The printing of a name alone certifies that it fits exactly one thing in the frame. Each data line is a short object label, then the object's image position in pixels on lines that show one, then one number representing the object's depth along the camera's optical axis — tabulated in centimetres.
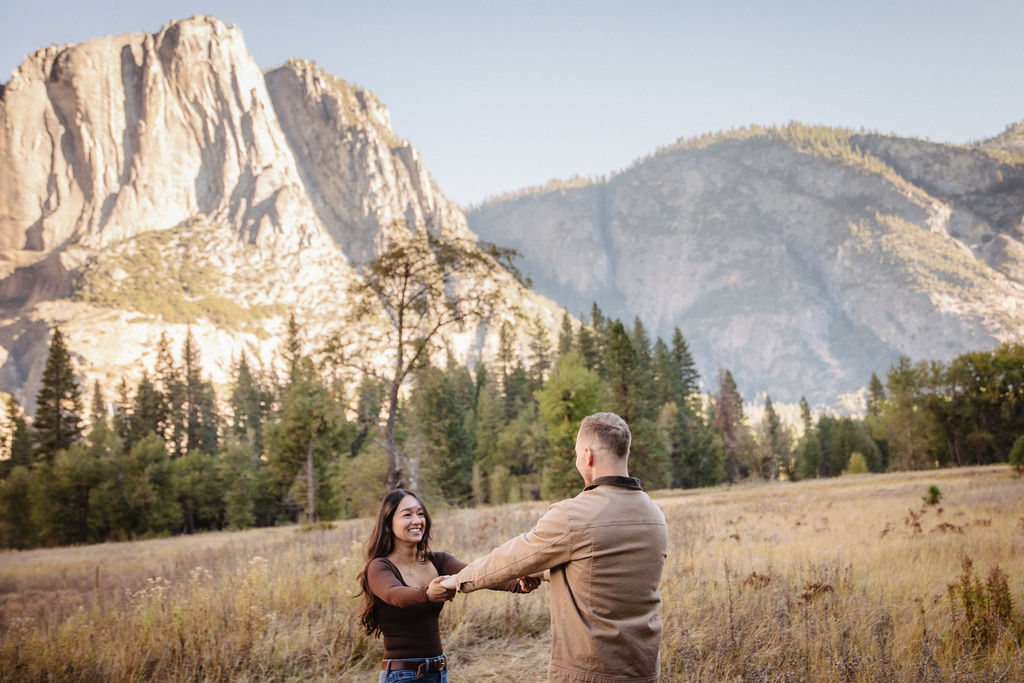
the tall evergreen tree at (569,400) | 2922
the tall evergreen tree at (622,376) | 3753
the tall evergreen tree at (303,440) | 3569
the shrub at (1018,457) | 2255
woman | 307
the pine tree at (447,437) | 4672
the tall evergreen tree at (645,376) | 3854
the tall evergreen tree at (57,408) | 4800
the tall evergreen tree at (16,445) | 4972
